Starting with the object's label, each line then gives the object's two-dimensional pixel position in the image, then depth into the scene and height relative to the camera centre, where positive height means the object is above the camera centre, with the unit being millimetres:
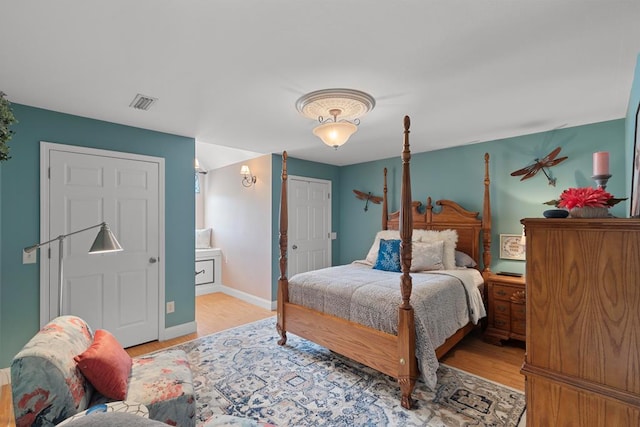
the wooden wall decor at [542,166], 3187 +534
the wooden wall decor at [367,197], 4855 +326
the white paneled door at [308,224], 4738 -113
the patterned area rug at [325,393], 2025 -1357
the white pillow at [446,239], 3557 -297
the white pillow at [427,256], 3395 -466
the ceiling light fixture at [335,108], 2229 +874
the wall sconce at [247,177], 4734 +680
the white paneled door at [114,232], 2729 -164
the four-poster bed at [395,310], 2197 -818
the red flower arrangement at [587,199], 1166 +60
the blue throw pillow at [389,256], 3488 -477
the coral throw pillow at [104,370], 1477 -758
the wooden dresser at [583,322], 1047 -410
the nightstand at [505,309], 3066 -988
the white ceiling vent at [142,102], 2389 +981
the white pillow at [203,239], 5598 -372
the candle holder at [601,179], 1545 +185
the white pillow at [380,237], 3953 -297
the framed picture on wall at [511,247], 3436 -378
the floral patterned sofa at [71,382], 1238 -778
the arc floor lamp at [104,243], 1954 -147
